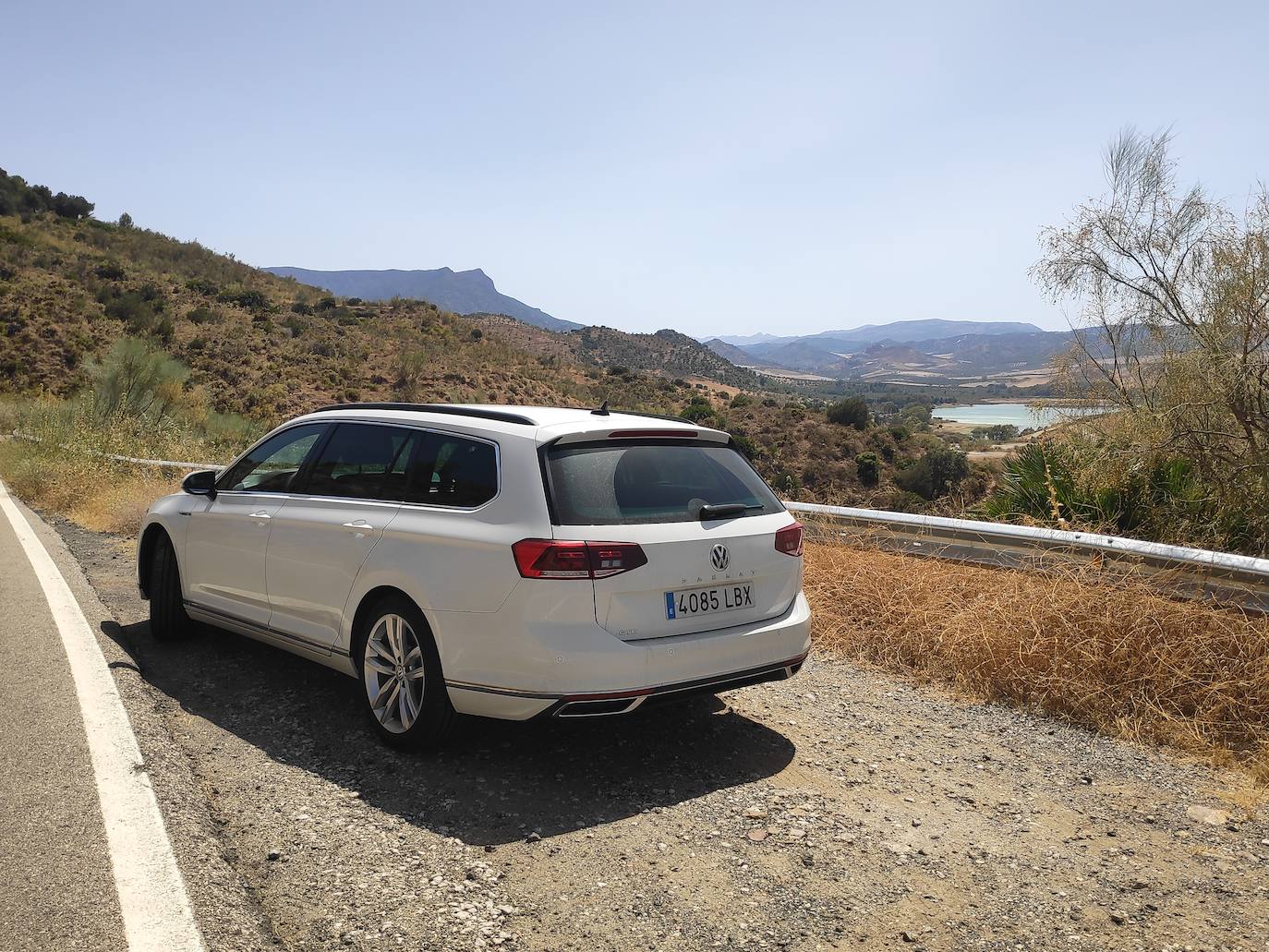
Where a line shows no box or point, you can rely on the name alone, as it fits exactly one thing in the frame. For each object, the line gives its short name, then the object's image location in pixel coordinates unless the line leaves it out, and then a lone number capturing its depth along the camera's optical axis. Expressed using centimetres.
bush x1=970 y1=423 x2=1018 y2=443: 1898
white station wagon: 408
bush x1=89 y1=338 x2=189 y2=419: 2322
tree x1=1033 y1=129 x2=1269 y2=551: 796
